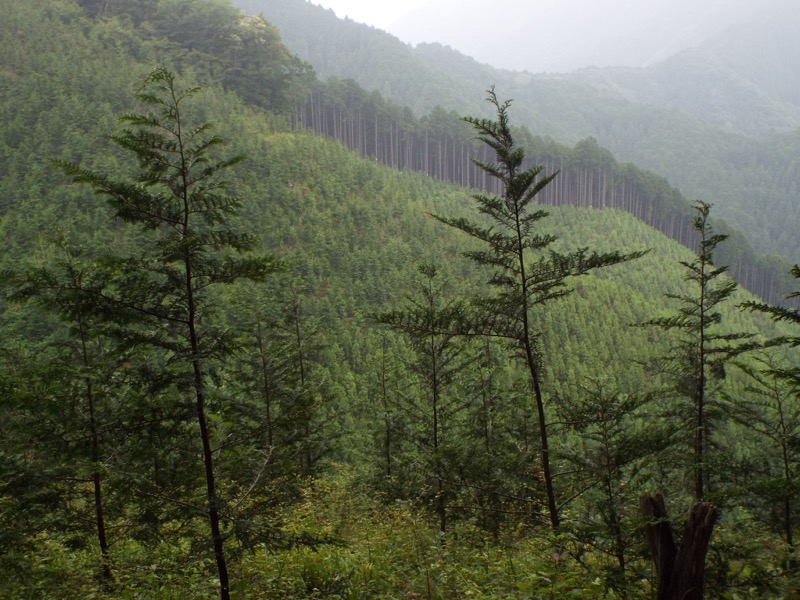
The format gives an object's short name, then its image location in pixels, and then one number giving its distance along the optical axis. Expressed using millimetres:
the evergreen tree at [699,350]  11008
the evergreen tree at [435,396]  9852
